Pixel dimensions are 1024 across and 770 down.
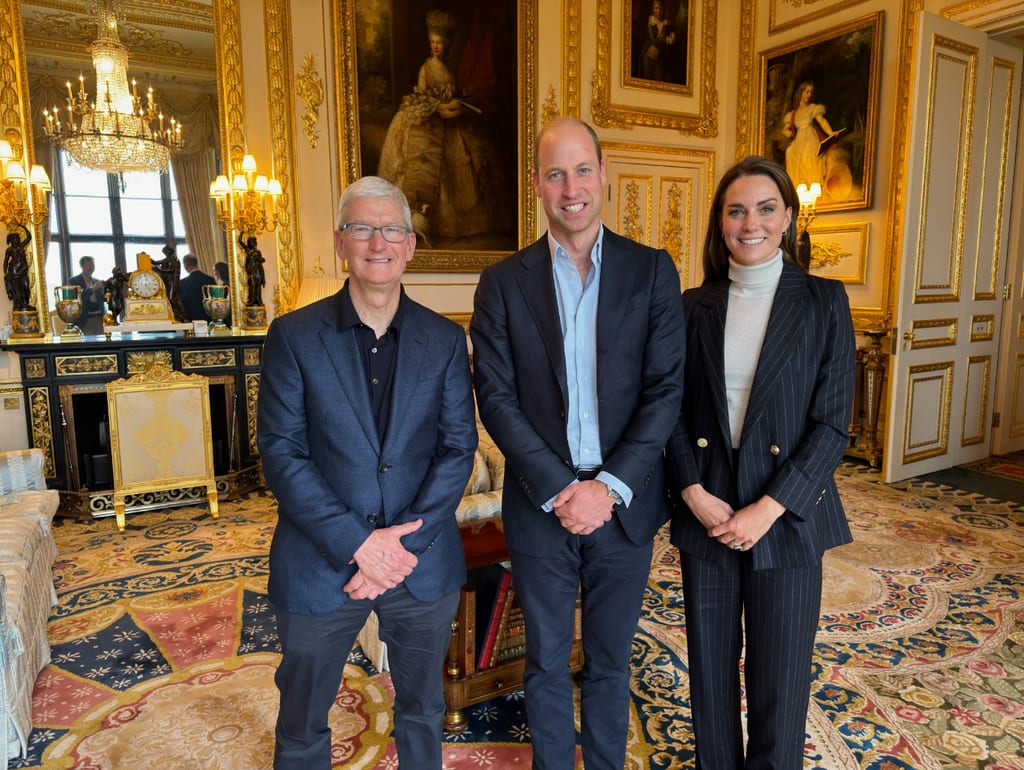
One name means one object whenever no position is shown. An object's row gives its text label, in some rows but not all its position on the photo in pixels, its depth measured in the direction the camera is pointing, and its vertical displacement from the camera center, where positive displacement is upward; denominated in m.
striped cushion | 3.05 -0.85
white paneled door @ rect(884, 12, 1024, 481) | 4.76 +0.21
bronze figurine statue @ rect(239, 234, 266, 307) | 5.03 +0.06
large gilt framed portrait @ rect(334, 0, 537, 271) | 5.33 +1.36
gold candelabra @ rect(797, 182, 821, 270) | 5.68 +0.56
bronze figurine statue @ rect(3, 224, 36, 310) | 4.34 +0.06
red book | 2.27 -1.13
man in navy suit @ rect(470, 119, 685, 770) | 1.62 -0.35
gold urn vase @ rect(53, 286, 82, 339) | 4.45 -0.16
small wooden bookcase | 2.22 -1.30
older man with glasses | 1.52 -0.43
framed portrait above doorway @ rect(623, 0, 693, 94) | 6.36 +2.21
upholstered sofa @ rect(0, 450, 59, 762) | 2.04 -1.06
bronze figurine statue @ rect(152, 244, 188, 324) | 4.78 +0.04
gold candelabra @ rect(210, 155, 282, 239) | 4.88 +0.60
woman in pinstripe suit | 1.60 -0.42
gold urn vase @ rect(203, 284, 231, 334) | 4.88 -0.17
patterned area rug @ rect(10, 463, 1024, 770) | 2.15 -1.49
